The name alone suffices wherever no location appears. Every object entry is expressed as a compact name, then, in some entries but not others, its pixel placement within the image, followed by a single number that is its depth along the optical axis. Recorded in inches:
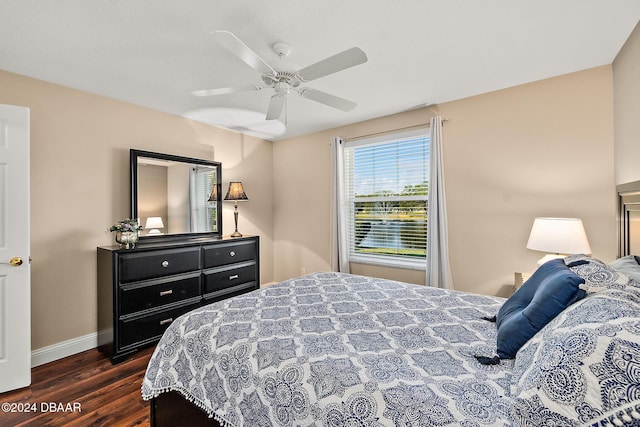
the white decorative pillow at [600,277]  44.8
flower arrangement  110.1
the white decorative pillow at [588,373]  27.9
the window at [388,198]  137.4
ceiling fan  61.7
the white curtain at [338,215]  154.1
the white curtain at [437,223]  122.3
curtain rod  126.9
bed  31.1
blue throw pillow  45.3
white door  85.3
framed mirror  127.3
